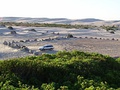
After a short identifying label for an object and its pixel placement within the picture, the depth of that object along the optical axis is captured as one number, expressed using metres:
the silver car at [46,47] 30.95
